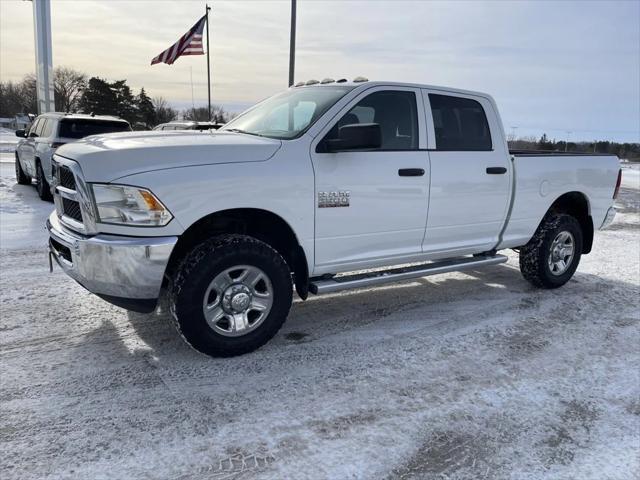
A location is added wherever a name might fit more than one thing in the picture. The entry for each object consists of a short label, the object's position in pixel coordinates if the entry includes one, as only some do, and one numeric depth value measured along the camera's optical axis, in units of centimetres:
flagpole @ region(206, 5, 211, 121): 3319
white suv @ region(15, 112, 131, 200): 1045
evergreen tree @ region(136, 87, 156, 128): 6988
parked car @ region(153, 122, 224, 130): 1545
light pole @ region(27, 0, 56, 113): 1905
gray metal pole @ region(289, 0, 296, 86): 1442
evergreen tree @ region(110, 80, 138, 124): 6538
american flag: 1927
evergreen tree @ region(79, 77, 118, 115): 6388
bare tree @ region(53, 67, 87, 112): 7681
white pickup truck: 340
